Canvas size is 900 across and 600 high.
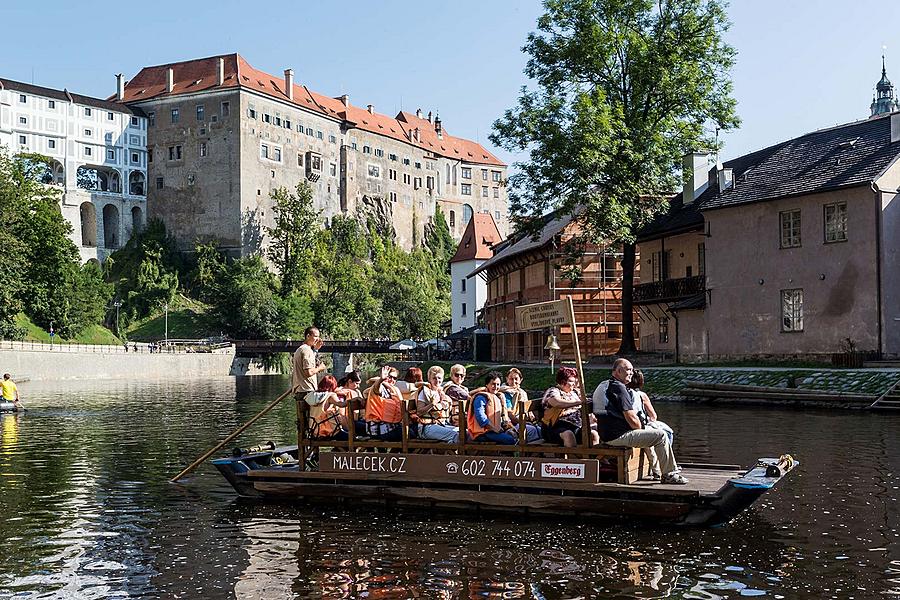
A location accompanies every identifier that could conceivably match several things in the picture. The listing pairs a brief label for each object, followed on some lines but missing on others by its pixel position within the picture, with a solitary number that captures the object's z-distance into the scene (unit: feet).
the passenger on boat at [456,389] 57.38
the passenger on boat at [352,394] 54.60
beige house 131.85
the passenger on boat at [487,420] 51.44
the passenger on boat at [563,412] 49.01
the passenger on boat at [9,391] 129.39
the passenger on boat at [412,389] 54.49
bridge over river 313.12
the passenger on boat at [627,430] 47.50
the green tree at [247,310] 368.07
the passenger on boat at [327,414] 55.88
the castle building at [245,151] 413.59
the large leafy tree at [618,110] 152.97
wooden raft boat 46.06
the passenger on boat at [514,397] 54.60
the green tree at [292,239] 407.85
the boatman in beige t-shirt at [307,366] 59.31
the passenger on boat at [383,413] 54.60
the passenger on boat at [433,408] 53.31
